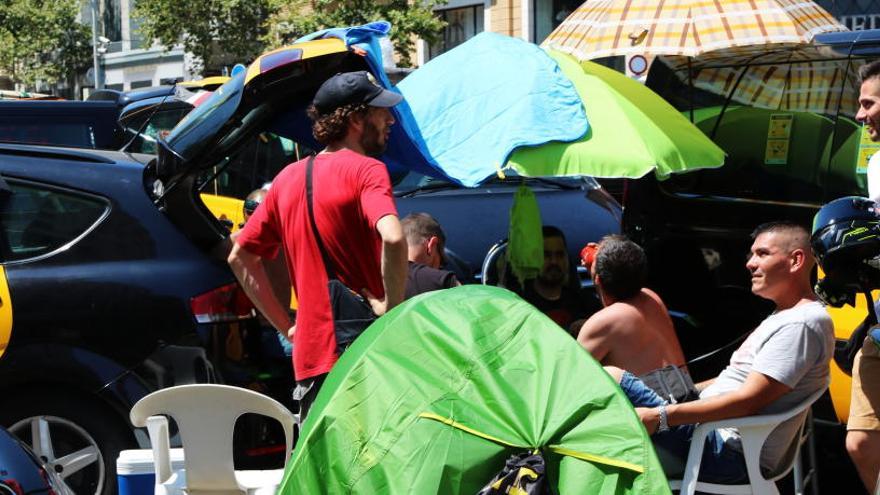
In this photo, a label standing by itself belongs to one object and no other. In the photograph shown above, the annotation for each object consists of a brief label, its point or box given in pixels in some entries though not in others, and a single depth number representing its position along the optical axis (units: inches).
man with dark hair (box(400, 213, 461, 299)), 421.4
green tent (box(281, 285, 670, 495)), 235.0
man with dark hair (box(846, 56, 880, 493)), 352.8
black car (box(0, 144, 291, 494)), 397.1
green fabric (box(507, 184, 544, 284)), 491.2
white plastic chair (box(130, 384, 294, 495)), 331.6
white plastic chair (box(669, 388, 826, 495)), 339.9
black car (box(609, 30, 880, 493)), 449.7
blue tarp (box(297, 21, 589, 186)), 429.4
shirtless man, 379.9
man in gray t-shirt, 340.2
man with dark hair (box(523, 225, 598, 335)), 522.9
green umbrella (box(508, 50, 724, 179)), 429.4
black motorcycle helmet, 311.1
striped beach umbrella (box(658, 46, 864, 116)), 453.1
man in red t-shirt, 332.5
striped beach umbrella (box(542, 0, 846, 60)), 483.2
